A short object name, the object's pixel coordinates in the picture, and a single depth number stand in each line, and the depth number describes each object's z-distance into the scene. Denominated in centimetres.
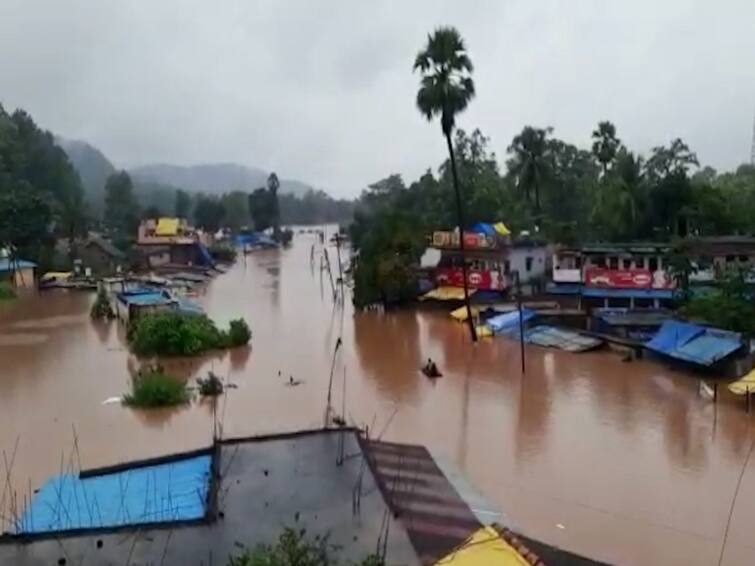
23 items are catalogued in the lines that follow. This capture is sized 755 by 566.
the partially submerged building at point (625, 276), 2845
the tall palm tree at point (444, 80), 2528
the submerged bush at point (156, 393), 1864
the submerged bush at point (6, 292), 3985
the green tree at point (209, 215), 8600
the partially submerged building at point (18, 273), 4497
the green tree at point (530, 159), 4241
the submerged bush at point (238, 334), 2641
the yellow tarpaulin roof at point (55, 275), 4612
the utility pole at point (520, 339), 2294
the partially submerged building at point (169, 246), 5916
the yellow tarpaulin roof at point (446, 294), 3384
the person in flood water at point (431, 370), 2233
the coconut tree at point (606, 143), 4244
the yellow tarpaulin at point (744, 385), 1750
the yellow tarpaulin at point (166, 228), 6132
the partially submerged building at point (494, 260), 3328
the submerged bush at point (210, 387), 1984
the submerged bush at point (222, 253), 6669
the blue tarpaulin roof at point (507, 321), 2772
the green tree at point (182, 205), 10688
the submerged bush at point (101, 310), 3419
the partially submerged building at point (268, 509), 723
